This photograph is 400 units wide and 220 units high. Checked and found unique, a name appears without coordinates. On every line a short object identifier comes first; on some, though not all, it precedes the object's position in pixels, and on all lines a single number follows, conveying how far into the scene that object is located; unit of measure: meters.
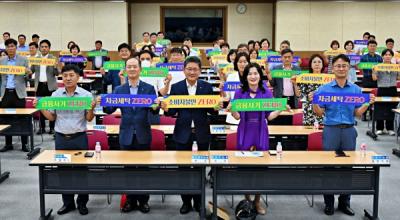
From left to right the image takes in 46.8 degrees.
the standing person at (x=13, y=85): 7.25
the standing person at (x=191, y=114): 4.50
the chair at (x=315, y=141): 4.88
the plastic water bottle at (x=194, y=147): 4.42
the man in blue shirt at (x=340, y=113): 4.50
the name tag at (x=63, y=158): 4.11
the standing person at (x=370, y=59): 8.95
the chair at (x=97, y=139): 4.91
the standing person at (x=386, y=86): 8.02
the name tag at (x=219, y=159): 4.07
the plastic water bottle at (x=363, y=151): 4.31
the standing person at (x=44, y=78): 8.43
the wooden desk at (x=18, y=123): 6.77
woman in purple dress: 4.45
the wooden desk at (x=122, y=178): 4.19
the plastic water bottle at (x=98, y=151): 4.24
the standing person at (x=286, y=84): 6.84
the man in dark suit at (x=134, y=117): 4.47
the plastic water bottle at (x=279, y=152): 4.24
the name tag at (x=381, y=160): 4.07
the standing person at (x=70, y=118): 4.53
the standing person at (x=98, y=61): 12.56
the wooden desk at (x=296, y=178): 4.15
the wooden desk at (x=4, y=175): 5.84
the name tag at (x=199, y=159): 4.08
